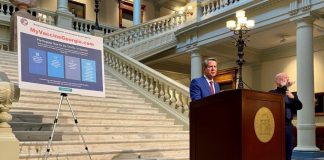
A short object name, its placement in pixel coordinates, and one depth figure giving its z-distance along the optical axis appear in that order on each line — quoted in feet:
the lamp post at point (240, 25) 31.35
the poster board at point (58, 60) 13.20
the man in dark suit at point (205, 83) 11.68
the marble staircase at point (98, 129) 16.14
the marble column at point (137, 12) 56.34
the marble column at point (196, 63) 40.88
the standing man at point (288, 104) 12.86
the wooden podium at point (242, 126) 8.59
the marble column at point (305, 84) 28.81
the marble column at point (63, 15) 48.42
